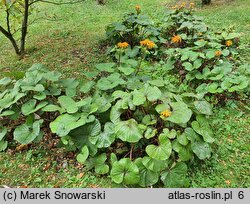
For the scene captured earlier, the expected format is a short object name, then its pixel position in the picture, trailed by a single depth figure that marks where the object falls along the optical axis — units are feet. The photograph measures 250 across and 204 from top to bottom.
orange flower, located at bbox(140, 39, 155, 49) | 12.86
